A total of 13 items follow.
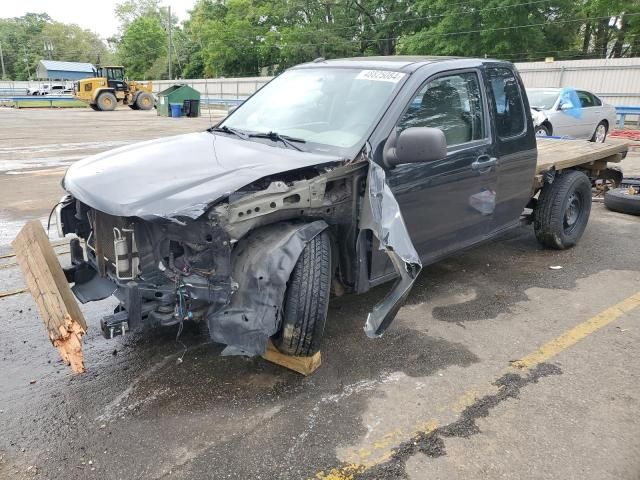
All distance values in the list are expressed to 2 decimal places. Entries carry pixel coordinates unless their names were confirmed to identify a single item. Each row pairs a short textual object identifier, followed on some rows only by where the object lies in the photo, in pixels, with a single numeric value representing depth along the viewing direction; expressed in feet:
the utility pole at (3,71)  299.34
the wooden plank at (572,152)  18.38
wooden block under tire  10.92
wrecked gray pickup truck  9.74
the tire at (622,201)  24.27
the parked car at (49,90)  168.45
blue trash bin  93.71
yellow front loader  106.83
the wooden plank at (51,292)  8.95
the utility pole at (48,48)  329.52
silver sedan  41.01
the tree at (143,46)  253.44
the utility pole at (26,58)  329.11
